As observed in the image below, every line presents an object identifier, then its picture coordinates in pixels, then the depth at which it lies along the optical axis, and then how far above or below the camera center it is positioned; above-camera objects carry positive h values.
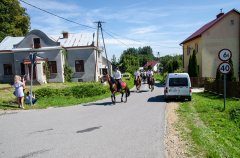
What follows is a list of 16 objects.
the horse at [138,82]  25.92 -1.18
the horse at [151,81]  25.89 -1.08
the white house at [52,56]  39.53 +2.10
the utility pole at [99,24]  42.03 +6.54
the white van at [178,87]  17.48 -1.13
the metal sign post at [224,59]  12.93 +0.37
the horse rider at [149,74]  26.11 -0.45
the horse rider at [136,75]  26.16 -0.51
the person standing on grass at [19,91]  15.37 -1.00
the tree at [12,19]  53.54 +10.20
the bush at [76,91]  21.17 -1.57
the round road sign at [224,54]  12.92 +0.57
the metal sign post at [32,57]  16.00 +0.81
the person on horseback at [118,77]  16.81 -0.43
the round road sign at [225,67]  13.22 +0.01
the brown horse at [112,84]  15.99 -0.81
